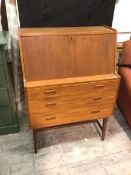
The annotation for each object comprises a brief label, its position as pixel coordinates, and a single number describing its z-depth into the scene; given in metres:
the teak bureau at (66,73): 1.37
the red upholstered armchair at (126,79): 1.82
